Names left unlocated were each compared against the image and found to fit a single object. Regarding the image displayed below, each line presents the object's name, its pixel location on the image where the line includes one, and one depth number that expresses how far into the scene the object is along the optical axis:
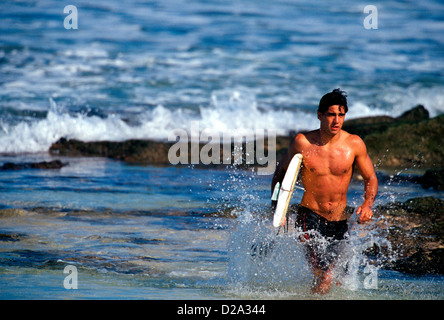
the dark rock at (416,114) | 24.05
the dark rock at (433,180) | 17.66
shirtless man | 10.44
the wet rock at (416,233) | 11.67
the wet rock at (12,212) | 14.73
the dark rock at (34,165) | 20.19
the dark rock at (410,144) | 20.50
